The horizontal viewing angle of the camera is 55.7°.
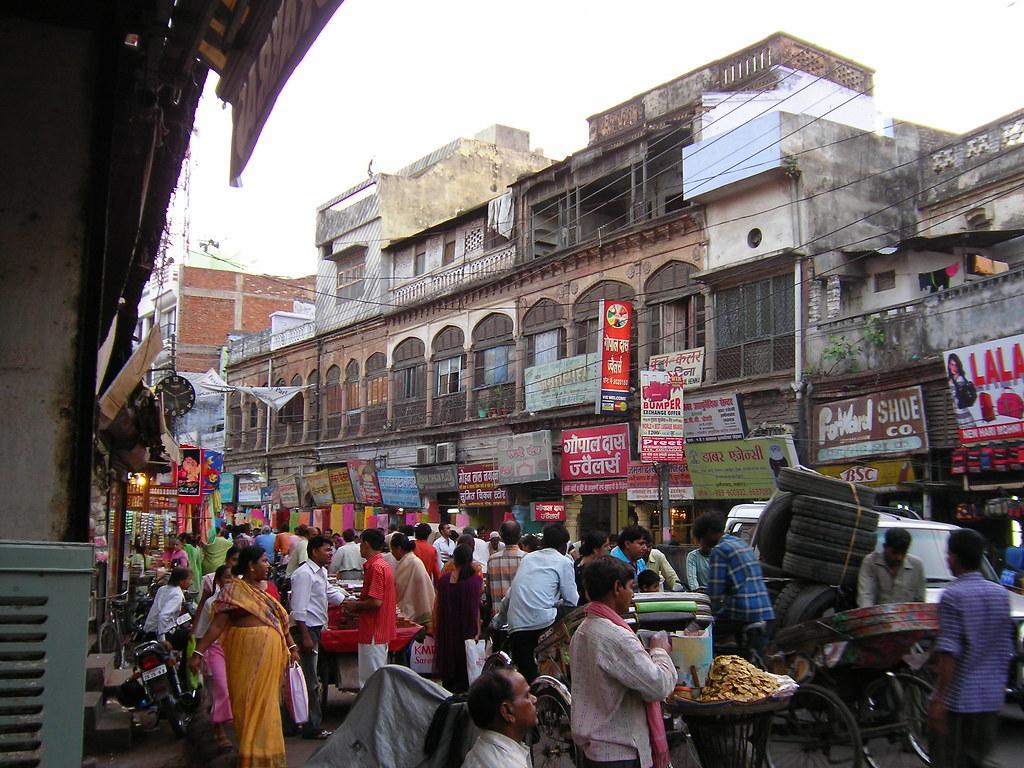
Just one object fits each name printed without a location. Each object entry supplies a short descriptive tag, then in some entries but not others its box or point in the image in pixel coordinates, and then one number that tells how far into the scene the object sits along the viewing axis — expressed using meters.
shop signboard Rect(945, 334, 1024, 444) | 15.85
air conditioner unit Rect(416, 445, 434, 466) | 32.81
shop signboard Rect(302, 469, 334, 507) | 35.53
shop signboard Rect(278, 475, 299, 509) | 39.96
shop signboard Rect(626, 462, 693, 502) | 23.11
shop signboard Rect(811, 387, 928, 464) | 18.19
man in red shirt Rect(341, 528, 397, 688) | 8.54
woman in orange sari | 5.84
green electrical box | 2.22
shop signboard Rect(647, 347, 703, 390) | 23.34
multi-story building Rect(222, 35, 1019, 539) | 21.66
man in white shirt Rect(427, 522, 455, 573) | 15.11
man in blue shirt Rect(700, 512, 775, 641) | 6.86
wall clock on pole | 16.95
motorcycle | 8.77
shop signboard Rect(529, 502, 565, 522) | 26.16
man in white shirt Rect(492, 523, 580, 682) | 7.96
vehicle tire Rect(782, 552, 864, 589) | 8.02
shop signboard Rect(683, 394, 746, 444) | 21.77
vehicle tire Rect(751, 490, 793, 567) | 8.88
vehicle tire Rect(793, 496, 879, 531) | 8.17
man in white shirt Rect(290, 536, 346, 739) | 8.60
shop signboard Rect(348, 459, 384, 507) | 32.78
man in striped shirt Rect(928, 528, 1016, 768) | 5.08
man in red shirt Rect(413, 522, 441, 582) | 11.21
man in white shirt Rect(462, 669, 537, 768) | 3.56
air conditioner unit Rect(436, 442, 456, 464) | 31.86
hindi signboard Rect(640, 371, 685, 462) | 21.05
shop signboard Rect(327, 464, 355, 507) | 34.31
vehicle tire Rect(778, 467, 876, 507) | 8.43
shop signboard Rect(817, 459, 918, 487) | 18.16
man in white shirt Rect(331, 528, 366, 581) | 13.96
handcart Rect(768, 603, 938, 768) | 6.32
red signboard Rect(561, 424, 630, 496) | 24.86
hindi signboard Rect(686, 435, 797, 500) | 19.98
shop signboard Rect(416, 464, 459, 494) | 31.45
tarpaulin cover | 4.88
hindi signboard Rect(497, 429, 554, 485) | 27.48
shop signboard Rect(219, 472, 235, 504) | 45.50
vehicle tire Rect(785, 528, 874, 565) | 8.05
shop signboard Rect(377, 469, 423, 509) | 31.92
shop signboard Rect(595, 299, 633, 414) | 23.80
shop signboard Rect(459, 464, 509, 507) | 29.44
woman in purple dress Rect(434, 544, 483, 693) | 8.92
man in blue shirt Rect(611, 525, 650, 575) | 8.96
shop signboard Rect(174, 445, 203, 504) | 21.05
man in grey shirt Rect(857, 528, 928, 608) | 7.50
